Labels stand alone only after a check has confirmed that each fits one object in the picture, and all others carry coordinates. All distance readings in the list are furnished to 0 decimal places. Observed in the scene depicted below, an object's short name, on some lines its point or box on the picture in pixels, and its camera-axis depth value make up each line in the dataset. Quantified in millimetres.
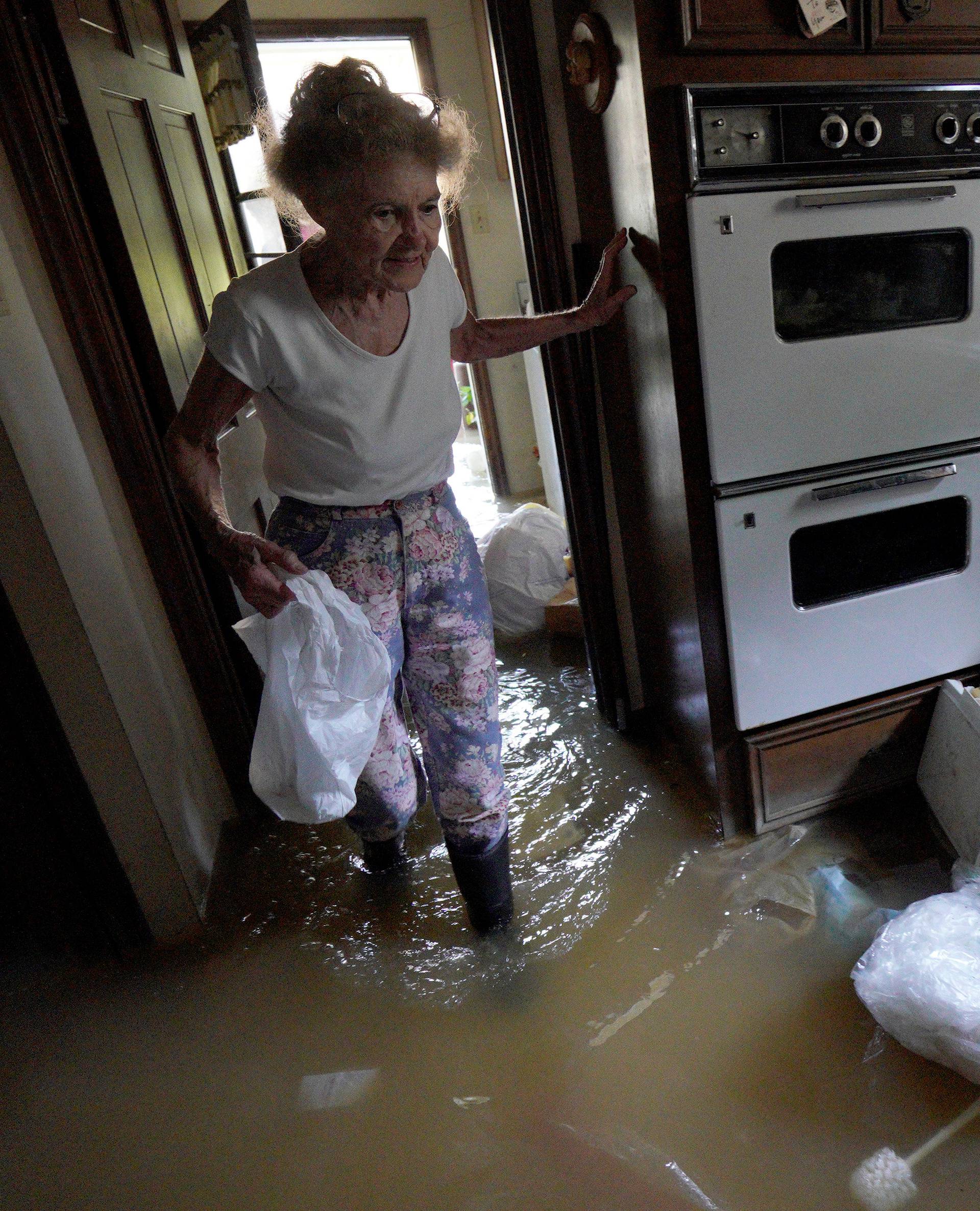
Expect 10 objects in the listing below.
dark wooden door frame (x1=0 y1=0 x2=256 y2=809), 1384
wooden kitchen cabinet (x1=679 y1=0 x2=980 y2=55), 1198
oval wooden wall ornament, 1312
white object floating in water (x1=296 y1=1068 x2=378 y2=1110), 1234
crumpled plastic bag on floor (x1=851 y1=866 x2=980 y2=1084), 1075
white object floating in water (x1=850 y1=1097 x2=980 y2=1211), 985
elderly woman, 1117
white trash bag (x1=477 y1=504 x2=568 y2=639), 2732
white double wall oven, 1267
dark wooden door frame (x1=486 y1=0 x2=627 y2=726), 1604
